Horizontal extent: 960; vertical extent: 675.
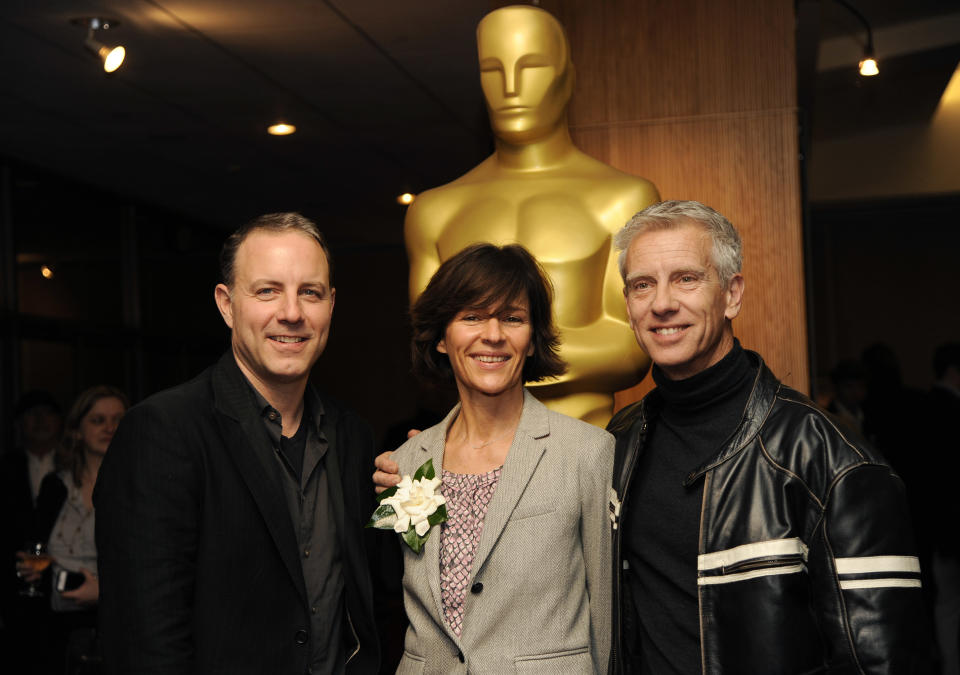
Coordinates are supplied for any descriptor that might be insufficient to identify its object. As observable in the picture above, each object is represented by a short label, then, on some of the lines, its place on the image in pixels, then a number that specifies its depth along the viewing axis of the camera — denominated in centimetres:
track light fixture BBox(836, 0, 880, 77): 558
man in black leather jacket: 191
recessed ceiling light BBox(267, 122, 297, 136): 743
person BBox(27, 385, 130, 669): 410
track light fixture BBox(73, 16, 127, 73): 476
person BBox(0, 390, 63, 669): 433
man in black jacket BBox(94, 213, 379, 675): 211
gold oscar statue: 336
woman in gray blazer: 227
